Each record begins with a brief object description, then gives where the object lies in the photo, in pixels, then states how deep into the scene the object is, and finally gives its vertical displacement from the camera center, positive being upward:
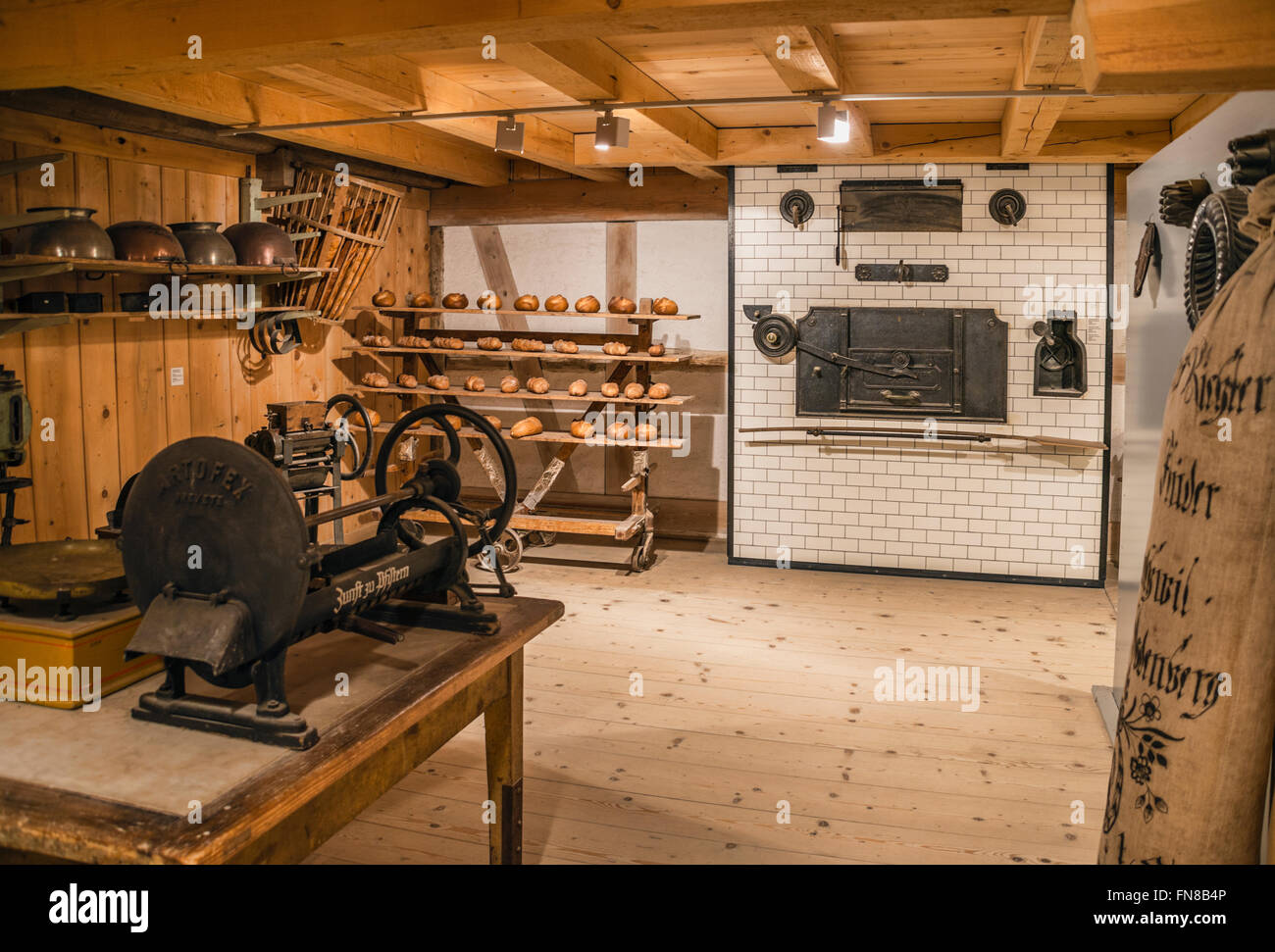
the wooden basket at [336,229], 6.03 +0.84
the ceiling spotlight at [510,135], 4.53 +1.03
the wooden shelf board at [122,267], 4.08 +0.44
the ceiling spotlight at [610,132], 4.20 +0.97
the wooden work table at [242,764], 1.53 -0.65
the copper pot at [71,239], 4.14 +0.53
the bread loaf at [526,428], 6.52 -0.35
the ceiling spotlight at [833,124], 3.98 +0.95
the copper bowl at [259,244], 5.26 +0.65
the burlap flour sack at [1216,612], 1.62 -0.39
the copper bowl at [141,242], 4.50 +0.56
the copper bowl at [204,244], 4.88 +0.60
